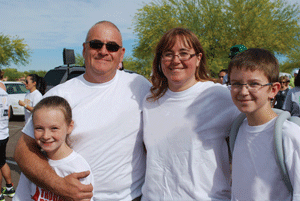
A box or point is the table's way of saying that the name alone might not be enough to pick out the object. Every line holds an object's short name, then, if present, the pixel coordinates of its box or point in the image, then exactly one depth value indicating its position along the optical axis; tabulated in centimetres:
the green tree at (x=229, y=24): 1917
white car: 1166
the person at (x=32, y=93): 545
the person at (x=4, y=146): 410
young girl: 173
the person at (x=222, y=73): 887
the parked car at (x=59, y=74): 1062
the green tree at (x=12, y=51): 2967
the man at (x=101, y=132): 177
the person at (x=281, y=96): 734
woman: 170
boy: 144
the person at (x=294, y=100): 396
